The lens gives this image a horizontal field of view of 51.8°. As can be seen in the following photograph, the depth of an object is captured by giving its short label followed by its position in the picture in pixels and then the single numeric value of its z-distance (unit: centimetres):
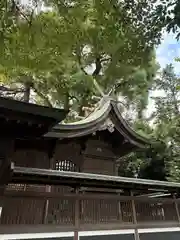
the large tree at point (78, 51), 485
